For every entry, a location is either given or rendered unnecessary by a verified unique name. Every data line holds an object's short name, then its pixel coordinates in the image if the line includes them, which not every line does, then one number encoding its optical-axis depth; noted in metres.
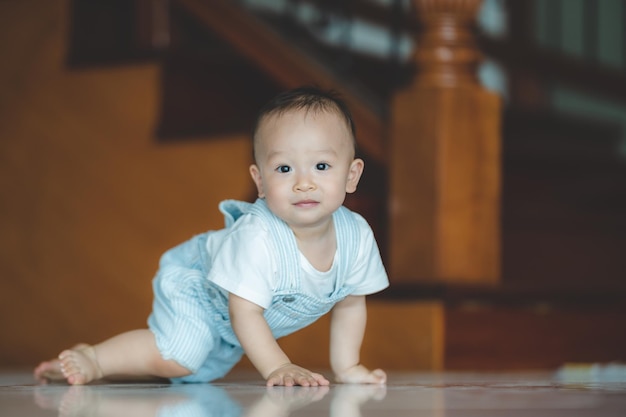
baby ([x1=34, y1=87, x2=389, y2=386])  1.94
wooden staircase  2.63
